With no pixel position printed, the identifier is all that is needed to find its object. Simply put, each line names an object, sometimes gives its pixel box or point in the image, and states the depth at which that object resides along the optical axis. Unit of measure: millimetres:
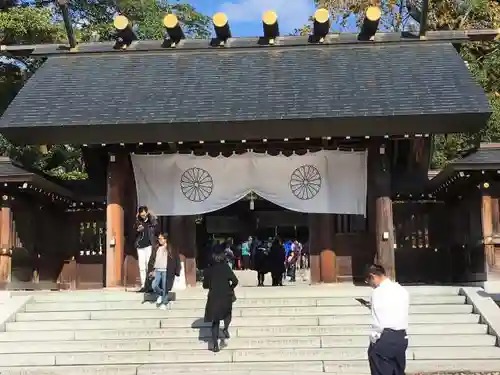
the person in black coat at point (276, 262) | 16109
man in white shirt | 5727
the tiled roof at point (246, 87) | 12297
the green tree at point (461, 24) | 22062
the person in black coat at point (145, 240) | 11844
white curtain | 13102
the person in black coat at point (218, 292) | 9070
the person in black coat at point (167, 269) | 10898
